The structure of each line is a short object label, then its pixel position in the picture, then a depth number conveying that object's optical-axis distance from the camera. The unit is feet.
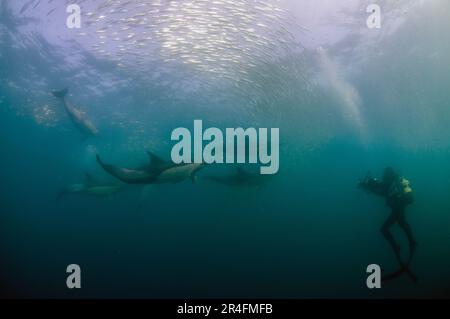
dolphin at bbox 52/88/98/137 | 42.72
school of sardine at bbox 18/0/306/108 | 34.71
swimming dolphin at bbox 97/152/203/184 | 22.20
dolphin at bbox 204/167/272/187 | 40.93
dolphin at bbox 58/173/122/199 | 43.95
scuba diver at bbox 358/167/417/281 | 26.96
